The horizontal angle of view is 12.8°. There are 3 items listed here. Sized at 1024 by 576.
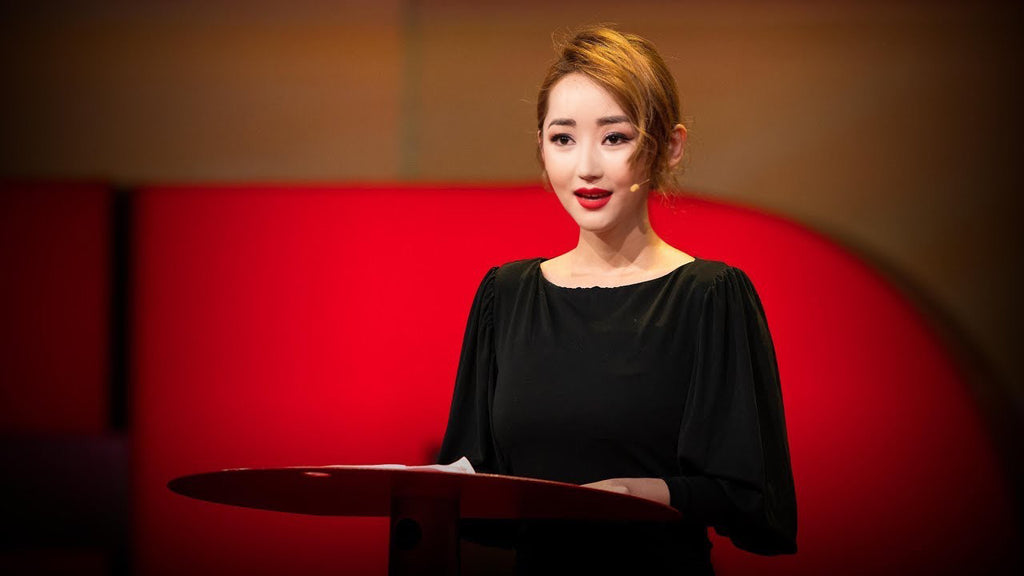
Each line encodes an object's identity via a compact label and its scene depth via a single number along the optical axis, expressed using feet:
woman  17.73
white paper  16.63
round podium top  16.57
